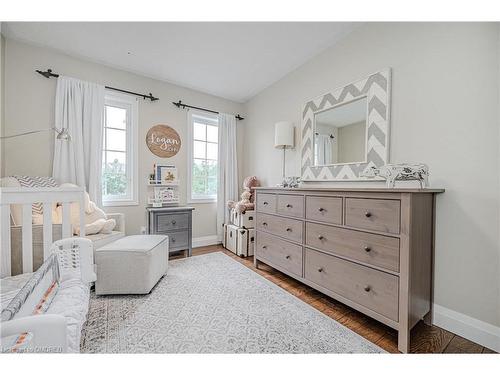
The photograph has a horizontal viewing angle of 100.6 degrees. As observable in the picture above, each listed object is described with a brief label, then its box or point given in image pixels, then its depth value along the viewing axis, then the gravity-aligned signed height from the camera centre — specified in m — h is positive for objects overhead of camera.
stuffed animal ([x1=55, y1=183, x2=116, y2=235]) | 2.08 -0.39
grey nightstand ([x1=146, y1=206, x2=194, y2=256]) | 2.75 -0.56
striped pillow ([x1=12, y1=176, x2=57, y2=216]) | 1.96 +0.00
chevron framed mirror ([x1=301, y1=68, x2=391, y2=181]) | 1.78 +0.54
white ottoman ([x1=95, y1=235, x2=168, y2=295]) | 1.78 -0.75
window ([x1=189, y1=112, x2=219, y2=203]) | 3.38 +0.45
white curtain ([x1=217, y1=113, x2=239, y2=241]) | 3.53 +0.30
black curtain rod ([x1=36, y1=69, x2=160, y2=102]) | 2.29 +1.22
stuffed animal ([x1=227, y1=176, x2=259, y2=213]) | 3.05 -0.22
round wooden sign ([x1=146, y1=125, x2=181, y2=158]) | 3.00 +0.63
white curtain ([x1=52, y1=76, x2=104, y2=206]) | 2.36 +0.59
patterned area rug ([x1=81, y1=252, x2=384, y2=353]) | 1.27 -0.99
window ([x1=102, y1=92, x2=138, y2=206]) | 2.76 +0.43
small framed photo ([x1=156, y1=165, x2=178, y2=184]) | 3.03 +0.14
